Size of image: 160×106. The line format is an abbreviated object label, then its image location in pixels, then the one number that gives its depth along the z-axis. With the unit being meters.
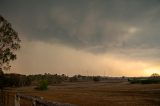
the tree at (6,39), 15.63
